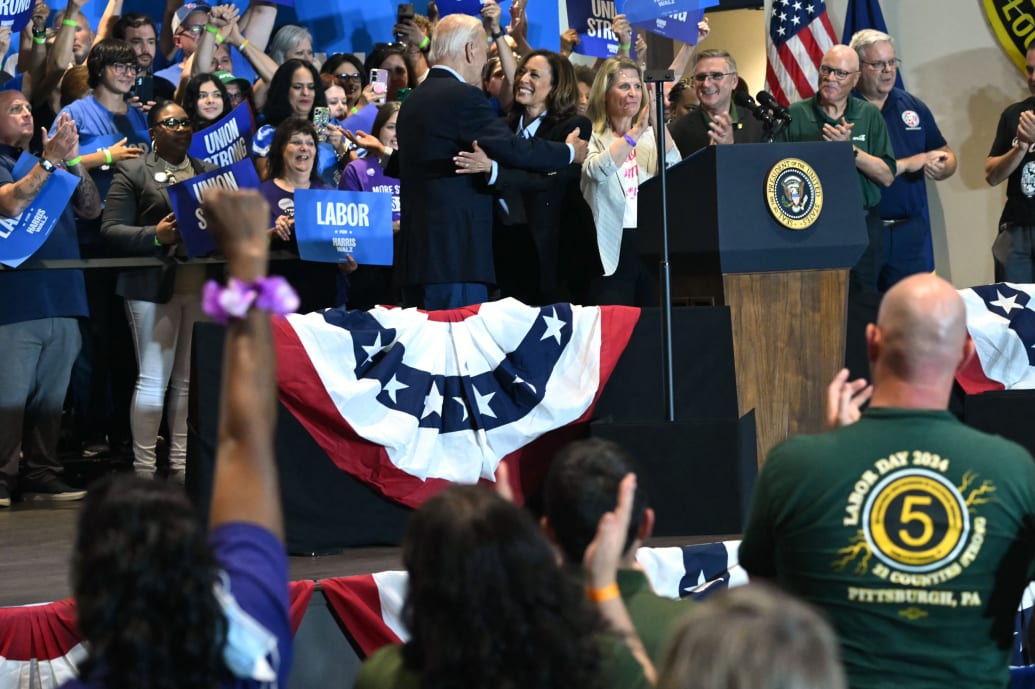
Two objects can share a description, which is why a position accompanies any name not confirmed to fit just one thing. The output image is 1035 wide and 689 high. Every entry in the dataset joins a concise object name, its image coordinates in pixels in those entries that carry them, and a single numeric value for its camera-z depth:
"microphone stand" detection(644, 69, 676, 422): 9.80
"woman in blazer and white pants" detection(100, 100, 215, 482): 12.48
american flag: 19.75
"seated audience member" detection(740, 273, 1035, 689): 5.06
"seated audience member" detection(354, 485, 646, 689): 3.82
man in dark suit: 11.78
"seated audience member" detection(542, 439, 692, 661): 5.04
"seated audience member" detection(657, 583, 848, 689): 2.97
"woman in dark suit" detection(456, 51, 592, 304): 13.37
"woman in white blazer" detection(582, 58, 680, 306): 12.83
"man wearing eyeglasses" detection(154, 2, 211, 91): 16.44
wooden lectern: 11.25
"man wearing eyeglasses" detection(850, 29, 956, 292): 14.86
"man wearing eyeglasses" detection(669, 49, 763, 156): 13.40
